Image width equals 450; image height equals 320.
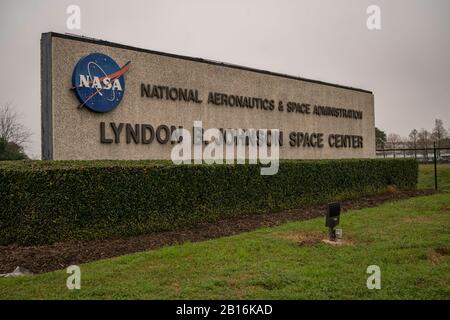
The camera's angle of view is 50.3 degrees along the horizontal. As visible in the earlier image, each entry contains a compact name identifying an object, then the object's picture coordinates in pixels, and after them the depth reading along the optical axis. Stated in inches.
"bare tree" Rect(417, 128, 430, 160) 2001.1
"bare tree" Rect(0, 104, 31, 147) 1120.2
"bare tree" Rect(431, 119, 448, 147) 2017.7
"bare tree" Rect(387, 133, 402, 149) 2431.1
